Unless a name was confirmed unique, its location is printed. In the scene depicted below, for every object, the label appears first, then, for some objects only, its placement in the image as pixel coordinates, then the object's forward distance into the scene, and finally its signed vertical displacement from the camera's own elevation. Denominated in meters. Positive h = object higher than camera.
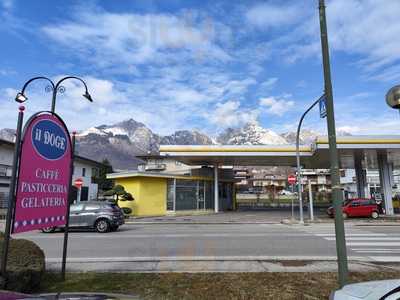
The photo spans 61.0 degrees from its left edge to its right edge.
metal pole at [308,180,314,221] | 22.75 +0.12
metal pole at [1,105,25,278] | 4.89 +0.04
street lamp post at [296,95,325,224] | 20.88 +2.01
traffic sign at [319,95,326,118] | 5.95 +1.72
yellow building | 29.52 +0.99
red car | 25.17 -0.47
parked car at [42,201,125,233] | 17.34 -0.63
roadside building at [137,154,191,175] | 55.94 +7.36
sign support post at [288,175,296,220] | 23.79 +1.65
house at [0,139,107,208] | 36.09 +4.37
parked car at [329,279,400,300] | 2.57 -0.73
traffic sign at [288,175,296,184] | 23.79 +1.66
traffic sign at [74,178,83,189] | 25.96 +1.56
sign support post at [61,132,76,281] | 6.49 -0.05
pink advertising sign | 5.16 +0.49
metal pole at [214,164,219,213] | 32.25 +1.05
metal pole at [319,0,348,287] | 5.19 +0.39
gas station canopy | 24.92 +4.21
